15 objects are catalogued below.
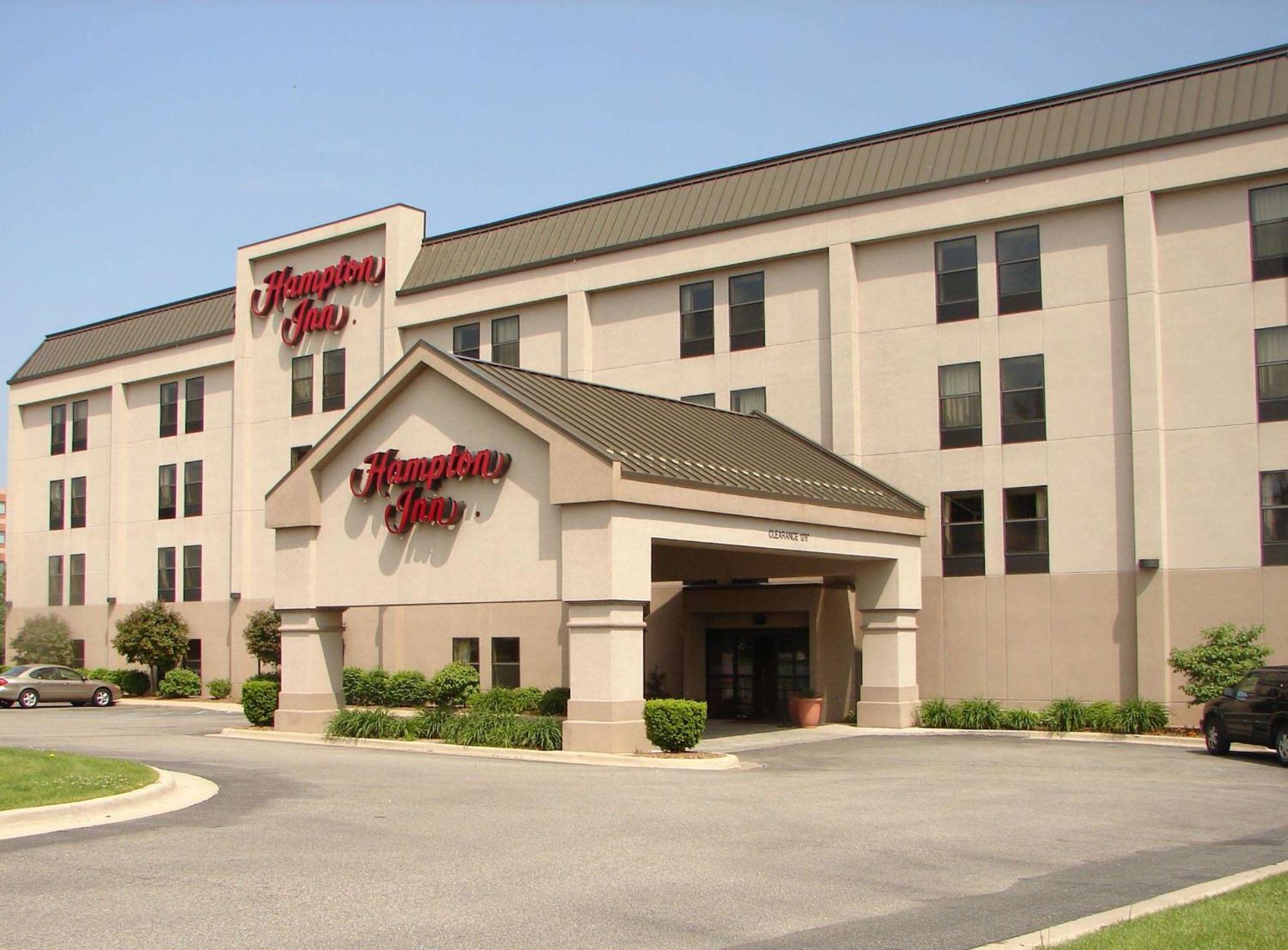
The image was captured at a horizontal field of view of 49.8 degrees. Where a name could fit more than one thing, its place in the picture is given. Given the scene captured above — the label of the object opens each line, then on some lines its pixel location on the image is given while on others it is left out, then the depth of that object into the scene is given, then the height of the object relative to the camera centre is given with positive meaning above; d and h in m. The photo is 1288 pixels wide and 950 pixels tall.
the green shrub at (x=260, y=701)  32.06 -2.46
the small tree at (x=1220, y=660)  28.94 -1.61
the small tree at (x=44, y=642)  54.88 -1.78
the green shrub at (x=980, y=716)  32.16 -2.99
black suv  24.20 -2.38
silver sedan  44.72 -2.99
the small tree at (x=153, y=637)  50.34 -1.49
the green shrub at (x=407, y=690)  41.97 -2.94
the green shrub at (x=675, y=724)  24.70 -2.39
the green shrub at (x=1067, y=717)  30.88 -2.93
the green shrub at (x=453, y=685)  40.91 -2.74
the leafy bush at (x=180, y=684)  50.47 -3.19
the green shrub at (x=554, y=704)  36.75 -2.97
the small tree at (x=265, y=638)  46.91 -1.45
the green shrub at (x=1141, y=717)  29.97 -2.88
